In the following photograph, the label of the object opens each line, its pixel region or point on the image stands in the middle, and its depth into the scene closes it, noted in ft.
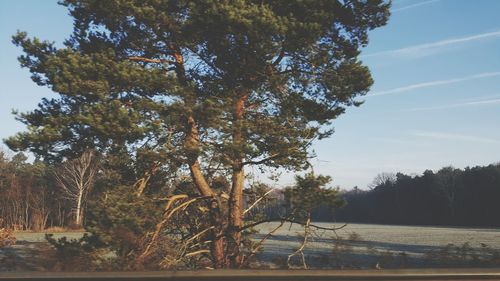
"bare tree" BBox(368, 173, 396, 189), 298.72
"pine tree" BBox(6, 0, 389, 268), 38.24
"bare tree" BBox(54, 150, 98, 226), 192.03
